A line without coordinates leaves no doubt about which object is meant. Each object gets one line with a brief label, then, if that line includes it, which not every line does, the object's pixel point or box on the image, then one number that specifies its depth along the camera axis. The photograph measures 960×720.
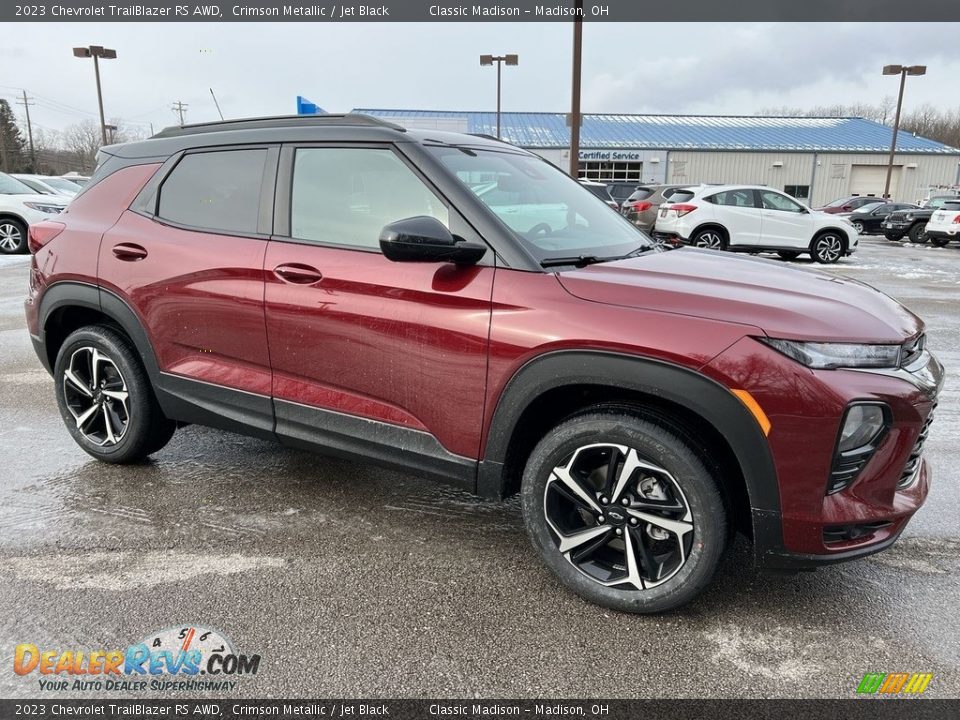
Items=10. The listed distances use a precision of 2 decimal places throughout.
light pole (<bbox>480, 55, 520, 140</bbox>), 33.25
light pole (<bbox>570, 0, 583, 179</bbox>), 13.77
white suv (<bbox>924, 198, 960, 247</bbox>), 20.16
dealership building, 40.88
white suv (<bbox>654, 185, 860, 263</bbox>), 14.32
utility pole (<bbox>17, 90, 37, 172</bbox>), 62.68
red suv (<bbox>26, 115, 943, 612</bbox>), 2.22
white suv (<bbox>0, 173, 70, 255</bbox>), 13.76
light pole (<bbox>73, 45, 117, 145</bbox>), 35.09
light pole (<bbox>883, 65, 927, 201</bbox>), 36.91
